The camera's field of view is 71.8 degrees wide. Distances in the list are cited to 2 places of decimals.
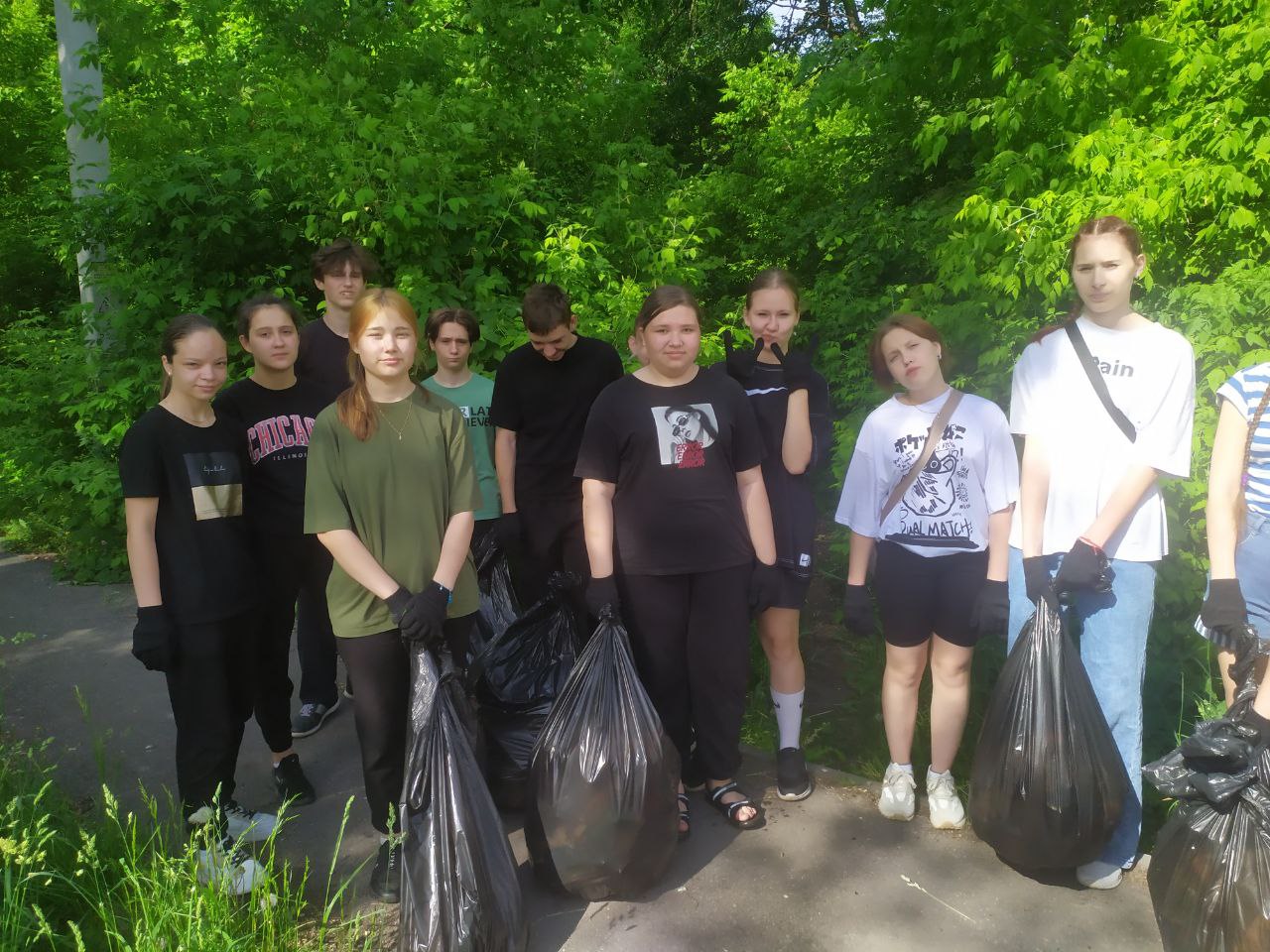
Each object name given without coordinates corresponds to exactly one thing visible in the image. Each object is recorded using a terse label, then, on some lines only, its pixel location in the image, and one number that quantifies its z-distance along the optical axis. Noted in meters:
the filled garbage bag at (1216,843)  1.97
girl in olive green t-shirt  2.38
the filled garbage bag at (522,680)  2.95
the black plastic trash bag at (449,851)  2.13
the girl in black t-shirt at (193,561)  2.48
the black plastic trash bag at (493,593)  3.44
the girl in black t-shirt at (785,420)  2.91
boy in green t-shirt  3.65
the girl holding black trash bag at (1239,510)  2.21
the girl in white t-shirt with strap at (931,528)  2.69
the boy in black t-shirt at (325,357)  3.46
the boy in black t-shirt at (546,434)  3.40
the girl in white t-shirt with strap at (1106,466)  2.44
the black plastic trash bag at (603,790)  2.40
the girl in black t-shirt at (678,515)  2.69
